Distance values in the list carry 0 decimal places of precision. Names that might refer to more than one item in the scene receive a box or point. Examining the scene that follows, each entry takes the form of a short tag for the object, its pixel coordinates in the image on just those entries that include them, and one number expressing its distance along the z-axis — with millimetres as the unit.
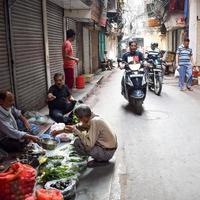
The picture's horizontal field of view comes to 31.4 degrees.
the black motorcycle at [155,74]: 13297
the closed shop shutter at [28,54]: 8078
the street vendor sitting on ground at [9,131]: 5602
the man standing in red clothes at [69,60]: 11757
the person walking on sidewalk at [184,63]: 14438
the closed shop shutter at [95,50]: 25008
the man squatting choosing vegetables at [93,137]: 5492
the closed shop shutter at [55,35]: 11781
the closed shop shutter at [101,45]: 30034
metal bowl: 6457
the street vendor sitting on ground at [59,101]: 8223
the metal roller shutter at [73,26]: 15409
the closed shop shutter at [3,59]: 7129
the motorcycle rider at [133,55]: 10867
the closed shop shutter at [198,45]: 17616
